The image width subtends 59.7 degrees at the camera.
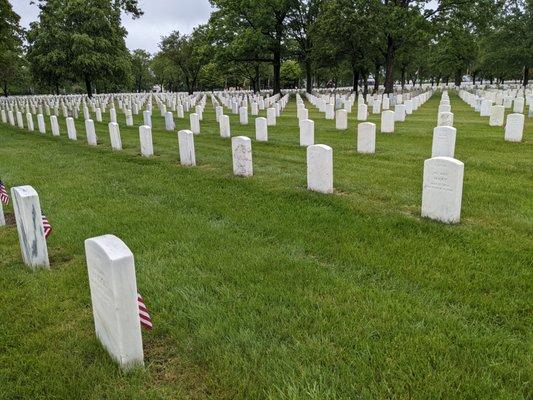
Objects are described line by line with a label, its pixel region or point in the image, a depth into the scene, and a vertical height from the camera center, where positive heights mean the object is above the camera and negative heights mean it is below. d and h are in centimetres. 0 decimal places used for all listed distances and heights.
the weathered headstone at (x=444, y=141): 901 -117
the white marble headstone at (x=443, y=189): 544 -126
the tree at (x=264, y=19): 3528 +506
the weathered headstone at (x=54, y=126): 1632 -129
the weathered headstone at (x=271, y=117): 1725 -119
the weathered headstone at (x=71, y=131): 1541 -136
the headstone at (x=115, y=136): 1256 -127
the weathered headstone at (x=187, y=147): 990 -126
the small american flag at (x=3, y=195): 681 -149
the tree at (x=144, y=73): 8432 +254
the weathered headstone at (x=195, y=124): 1575 -126
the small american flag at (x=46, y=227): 489 -142
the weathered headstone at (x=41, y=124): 1810 -130
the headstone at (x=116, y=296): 281 -128
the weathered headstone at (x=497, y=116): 1464 -117
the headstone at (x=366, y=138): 1039 -123
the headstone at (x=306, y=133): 1184 -124
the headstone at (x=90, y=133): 1395 -131
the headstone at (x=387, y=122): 1388 -118
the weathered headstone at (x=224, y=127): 1451 -127
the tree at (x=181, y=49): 5291 +428
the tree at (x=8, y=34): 2473 +325
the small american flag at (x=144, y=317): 325 -157
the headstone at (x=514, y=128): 1126 -118
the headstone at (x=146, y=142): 1112 -129
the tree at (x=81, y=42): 3406 +347
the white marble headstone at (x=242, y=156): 838 -127
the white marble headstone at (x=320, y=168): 701 -127
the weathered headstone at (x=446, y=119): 1237 -102
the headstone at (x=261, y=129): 1330 -126
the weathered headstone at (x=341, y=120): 1513 -119
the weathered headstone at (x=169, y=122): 1767 -131
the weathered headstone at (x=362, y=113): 1803 -118
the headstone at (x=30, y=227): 455 -133
